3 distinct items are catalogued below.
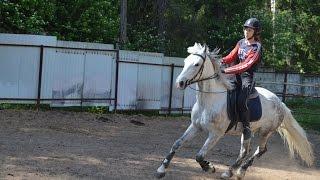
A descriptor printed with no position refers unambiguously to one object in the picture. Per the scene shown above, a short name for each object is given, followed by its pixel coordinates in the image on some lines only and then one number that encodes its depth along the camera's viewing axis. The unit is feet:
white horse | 27.14
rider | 28.88
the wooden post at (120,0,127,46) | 77.20
